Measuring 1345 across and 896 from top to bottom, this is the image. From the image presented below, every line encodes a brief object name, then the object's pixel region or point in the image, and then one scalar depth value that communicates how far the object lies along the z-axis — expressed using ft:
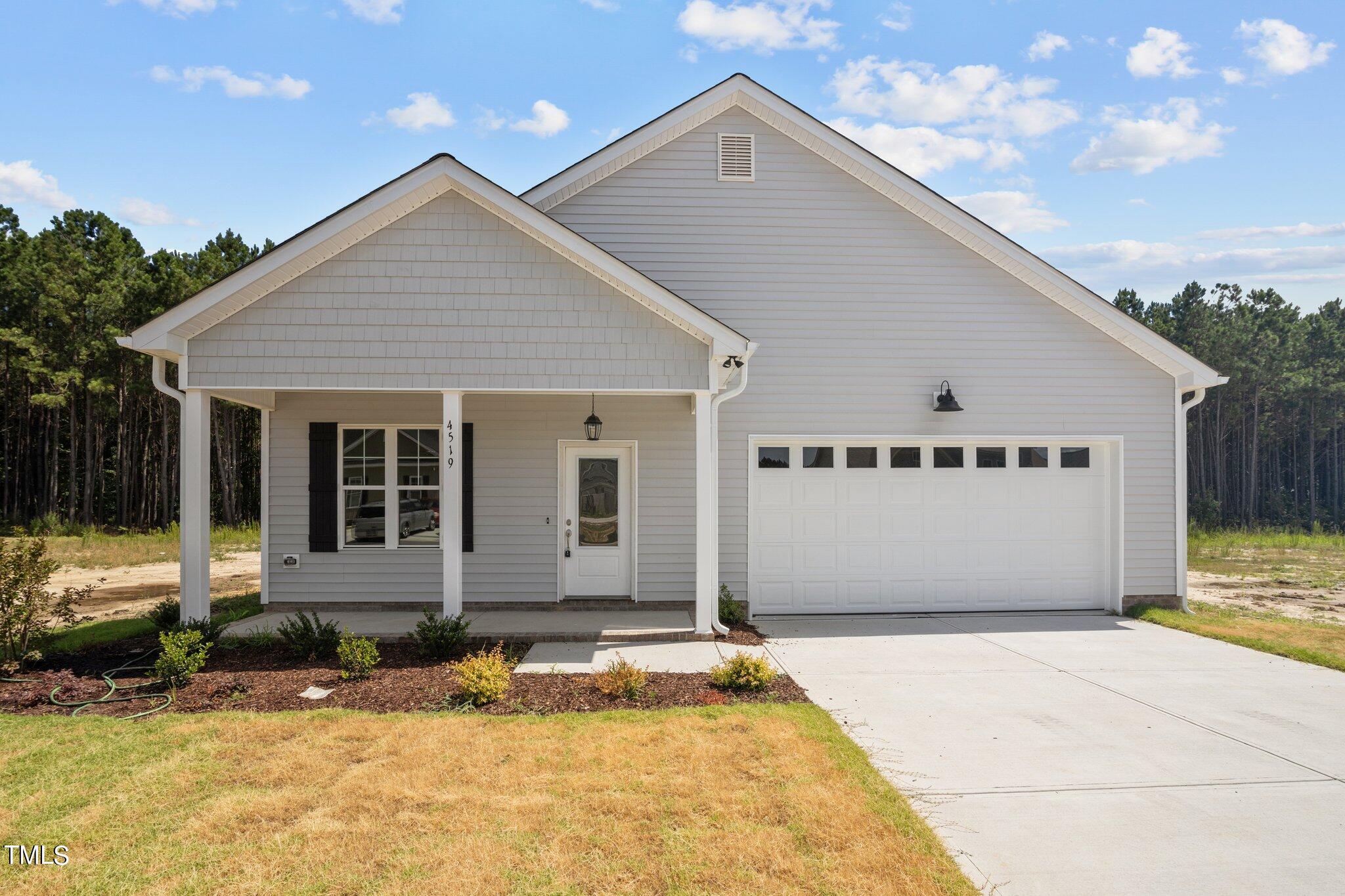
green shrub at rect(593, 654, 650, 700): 20.30
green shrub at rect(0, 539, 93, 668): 22.90
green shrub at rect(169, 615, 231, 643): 24.50
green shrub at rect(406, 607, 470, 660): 24.26
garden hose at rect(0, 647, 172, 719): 19.74
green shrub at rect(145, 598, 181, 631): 27.68
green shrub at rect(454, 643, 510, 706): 19.93
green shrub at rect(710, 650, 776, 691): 21.15
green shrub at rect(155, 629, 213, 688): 21.01
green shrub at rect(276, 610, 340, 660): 24.32
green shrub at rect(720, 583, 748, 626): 30.58
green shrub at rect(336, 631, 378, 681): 22.03
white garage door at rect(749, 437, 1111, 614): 33.35
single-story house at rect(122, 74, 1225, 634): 32.63
